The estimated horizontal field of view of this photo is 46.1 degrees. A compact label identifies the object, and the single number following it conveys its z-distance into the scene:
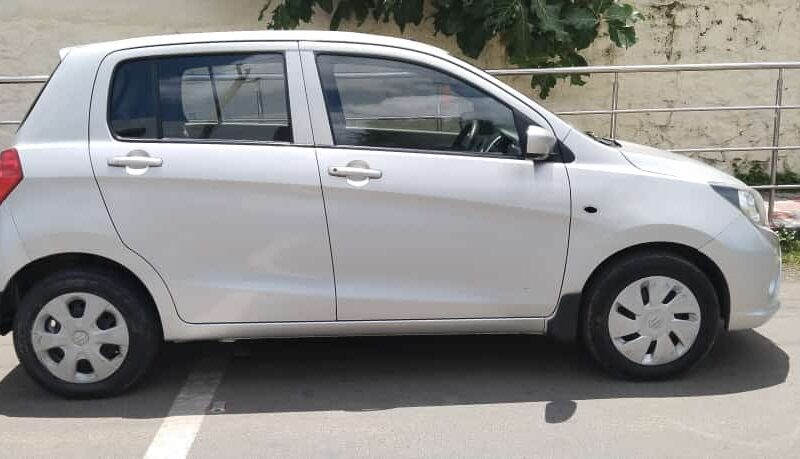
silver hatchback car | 4.44
